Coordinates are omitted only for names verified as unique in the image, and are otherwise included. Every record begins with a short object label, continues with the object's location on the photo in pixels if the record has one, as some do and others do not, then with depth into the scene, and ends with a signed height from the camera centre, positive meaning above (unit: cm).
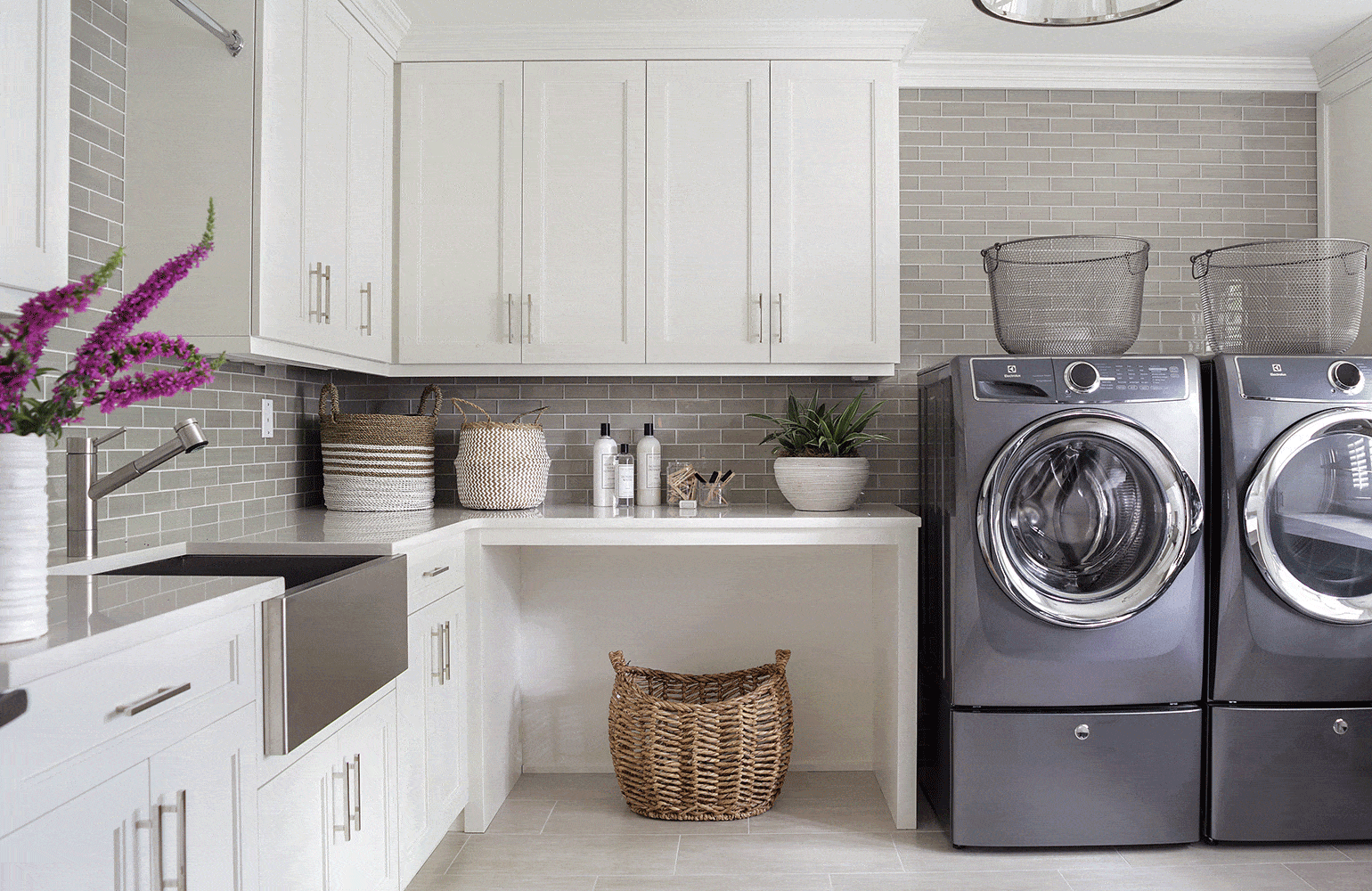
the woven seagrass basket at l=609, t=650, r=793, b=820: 263 -89
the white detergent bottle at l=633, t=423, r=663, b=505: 298 -8
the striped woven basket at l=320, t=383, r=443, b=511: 267 -4
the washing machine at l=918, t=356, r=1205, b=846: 237 -40
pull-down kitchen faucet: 174 -7
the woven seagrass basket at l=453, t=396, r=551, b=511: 276 -6
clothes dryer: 238 -40
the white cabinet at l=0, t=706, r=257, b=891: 100 -48
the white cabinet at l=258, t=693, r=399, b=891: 150 -68
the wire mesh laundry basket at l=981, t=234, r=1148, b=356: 259 +42
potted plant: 273 -3
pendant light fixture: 155 +76
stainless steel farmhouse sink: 146 -33
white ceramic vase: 107 -12
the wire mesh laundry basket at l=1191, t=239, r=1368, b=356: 255 +43
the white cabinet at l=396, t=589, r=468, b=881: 207 -70
